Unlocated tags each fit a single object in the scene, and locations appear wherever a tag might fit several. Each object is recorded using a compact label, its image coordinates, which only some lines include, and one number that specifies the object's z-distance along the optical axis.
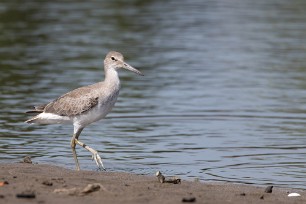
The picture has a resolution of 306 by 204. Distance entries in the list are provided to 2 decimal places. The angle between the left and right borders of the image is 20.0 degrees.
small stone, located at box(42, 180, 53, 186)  10.48
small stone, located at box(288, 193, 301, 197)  11.19
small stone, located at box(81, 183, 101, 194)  9.96
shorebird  13.47
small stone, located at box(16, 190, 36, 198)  9.59
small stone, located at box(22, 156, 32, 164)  12.87
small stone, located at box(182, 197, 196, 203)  9.89
